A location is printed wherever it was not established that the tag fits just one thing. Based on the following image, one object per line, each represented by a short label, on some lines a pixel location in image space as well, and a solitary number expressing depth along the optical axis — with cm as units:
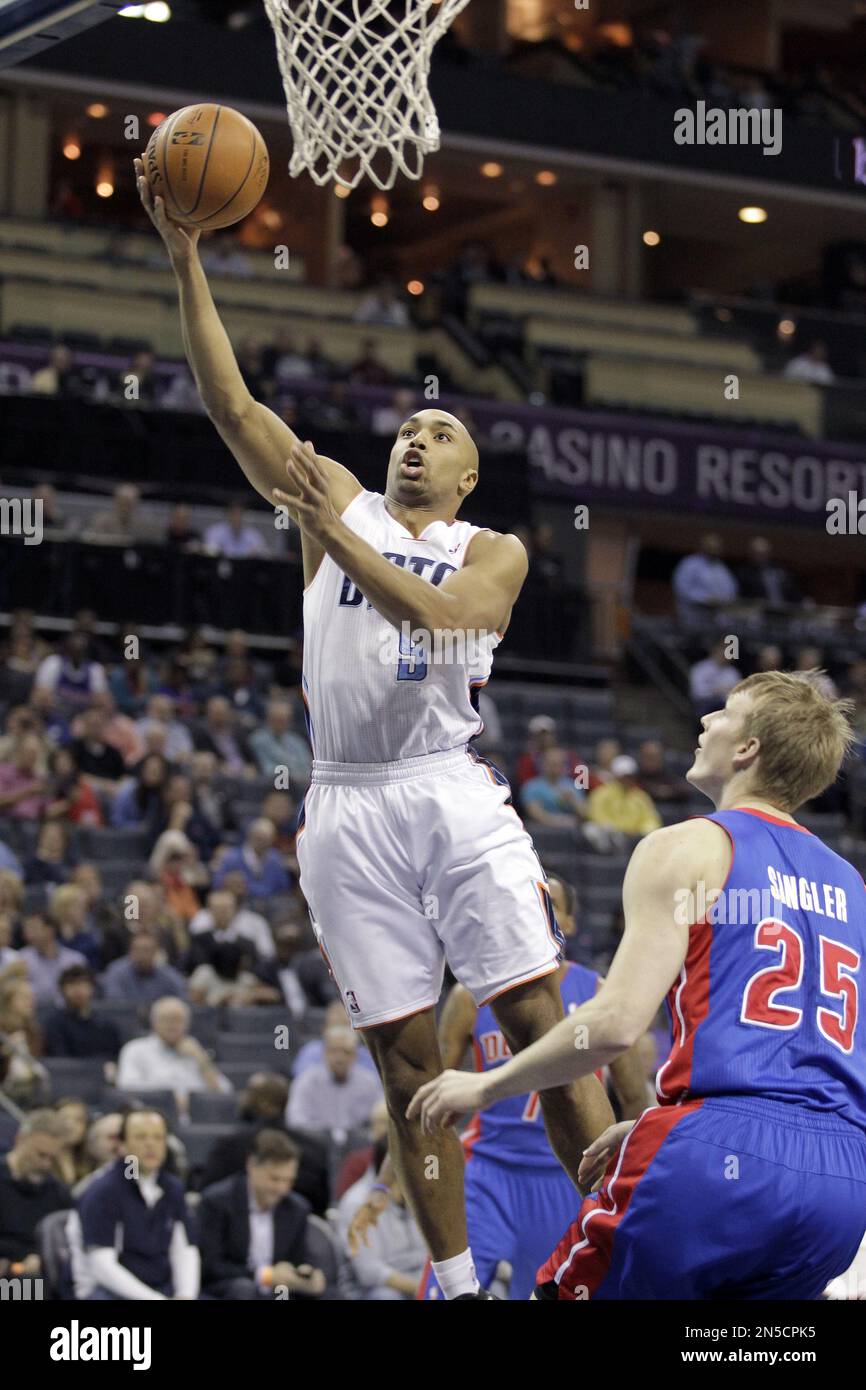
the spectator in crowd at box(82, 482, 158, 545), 1573
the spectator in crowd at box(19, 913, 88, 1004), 1084
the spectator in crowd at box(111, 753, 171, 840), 1280
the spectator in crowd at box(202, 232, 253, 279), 2105
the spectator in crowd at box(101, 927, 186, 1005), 1102
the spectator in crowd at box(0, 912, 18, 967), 1055
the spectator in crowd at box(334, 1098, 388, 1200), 930
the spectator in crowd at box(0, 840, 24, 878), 1177
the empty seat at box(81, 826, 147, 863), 1247
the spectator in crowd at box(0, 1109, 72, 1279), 841
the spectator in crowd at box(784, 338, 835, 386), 2375
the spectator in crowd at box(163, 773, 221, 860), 1261
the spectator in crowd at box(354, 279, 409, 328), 2188
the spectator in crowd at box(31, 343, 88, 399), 1673
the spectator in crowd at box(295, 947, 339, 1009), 1170
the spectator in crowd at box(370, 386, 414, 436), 1847
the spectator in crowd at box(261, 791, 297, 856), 1300
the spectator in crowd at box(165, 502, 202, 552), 1580
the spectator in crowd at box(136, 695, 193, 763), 1352
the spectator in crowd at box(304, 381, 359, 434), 1719
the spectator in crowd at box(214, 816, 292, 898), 1253
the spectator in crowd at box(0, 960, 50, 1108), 970
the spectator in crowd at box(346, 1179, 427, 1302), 876
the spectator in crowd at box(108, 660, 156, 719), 1413
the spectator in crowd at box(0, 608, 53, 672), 1406
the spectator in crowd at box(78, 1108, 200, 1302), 820
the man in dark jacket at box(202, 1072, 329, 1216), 899
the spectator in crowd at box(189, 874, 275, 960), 1160
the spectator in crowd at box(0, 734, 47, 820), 1251
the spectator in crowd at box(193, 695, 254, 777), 1376
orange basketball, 519
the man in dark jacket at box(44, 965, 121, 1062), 1035
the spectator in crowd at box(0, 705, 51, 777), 1266
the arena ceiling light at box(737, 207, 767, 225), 2734
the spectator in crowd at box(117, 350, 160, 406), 1683
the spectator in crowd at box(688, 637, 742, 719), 1791
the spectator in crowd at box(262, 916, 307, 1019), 1159
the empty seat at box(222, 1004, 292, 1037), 1118
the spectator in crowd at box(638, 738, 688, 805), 1557
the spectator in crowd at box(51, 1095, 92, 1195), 883
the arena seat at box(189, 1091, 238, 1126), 1020
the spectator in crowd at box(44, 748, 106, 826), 1262
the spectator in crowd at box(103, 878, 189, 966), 1127
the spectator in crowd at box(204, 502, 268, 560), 1611
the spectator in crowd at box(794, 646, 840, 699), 1764
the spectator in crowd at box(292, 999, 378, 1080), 1057
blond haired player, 398
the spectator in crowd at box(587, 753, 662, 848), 1469
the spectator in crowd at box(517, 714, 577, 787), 1485
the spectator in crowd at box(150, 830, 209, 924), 1196
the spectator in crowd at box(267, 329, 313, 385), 1919
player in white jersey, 514
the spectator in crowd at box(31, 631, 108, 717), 1388
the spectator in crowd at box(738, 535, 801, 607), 2106
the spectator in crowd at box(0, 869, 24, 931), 1084
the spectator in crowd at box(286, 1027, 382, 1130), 1038
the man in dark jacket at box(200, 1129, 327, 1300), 854
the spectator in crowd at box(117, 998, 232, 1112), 1025
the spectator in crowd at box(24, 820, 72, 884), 1202
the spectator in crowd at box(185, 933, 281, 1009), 1137
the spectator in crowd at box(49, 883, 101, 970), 1120
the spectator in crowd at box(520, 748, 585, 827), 1441
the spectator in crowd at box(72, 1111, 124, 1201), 866
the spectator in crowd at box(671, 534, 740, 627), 1995
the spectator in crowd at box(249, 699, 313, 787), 1390
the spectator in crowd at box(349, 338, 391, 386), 2002
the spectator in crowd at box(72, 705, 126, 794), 1312
